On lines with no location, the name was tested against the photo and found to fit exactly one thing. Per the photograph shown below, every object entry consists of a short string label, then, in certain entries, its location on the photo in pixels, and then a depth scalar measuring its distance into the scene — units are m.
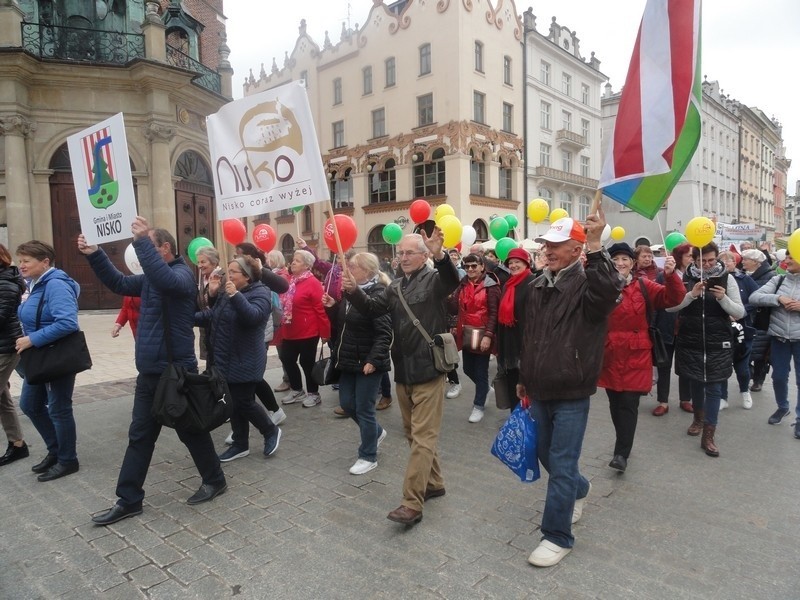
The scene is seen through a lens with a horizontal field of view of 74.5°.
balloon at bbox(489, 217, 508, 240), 12.66
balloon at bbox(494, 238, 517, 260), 9.73
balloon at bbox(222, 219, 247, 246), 6.87
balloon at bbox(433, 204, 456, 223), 11.28
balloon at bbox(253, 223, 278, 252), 8.60
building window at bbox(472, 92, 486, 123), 29.14
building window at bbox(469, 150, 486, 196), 29.14
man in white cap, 2.99
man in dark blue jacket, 3.56
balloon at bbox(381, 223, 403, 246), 11.30
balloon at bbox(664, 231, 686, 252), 10.99
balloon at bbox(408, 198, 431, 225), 9.96
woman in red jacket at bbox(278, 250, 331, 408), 6.44
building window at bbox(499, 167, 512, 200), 31.22
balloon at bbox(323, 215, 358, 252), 7.30
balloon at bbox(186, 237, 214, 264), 7.62
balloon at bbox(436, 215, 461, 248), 8.98
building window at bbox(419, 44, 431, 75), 29.55
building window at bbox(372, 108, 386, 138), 31.98
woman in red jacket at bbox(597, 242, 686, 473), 4.35
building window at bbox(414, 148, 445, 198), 29.30
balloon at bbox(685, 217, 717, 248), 4.98
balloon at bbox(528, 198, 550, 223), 11.51
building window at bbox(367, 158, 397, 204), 31.59
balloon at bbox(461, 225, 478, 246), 13.16
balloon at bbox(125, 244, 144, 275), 6.29
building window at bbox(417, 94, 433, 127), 29.70
